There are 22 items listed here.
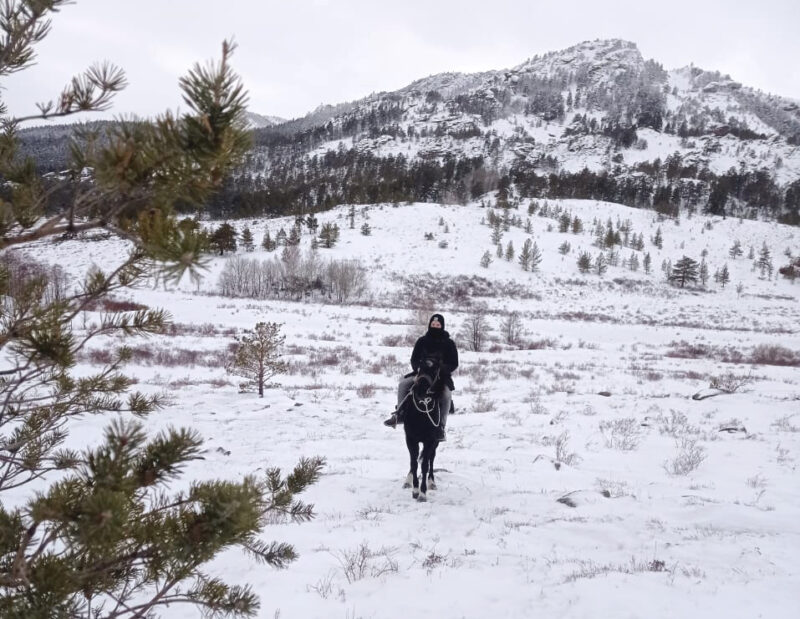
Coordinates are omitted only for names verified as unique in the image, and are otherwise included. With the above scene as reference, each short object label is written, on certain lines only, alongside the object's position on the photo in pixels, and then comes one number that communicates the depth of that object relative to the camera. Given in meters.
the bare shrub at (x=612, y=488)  5.17
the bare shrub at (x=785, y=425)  8.12
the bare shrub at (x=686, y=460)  6.02
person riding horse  5.32
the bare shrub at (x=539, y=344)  23.15
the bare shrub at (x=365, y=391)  10.77
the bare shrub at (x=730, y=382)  11.42
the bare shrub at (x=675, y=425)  7.89
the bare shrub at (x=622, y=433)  7.17
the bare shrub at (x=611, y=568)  3.53
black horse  5.21
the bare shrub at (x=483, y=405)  9.59
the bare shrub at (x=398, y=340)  21.62
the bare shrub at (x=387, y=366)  14.47
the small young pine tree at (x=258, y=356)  10.42
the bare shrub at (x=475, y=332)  21.88
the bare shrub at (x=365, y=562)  3.59
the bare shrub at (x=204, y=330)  21.64
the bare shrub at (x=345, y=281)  48.22
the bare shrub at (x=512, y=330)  24.58
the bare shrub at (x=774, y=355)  19.62
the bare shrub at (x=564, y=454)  6.45
